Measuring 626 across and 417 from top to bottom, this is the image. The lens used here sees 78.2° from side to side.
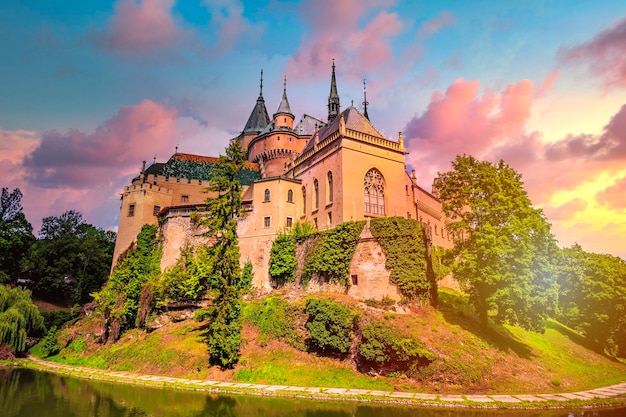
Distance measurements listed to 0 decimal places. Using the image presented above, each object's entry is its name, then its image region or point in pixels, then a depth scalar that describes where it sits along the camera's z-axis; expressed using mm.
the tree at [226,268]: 26328
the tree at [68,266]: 51812
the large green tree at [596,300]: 34000
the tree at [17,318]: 34438
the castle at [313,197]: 34281
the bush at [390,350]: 22906
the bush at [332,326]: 25562
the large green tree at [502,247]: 24141
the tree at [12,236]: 49219
